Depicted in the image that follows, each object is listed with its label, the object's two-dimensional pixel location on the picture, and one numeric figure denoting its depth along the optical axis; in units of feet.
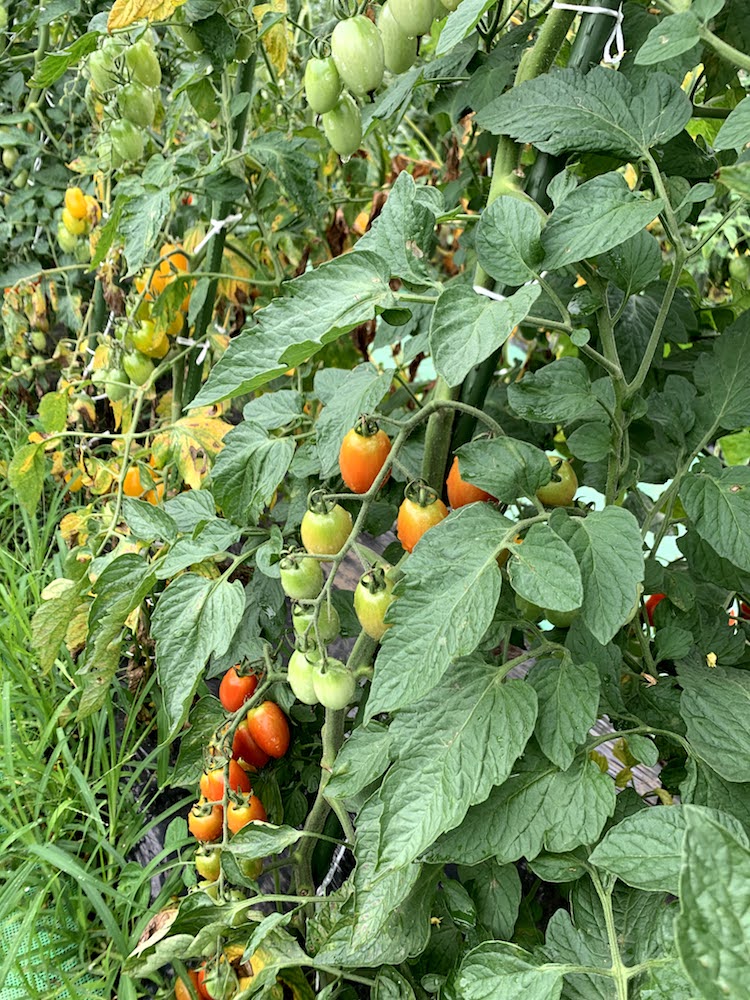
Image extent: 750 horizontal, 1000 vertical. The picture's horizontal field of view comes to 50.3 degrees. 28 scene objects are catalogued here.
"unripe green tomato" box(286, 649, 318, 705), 2.18
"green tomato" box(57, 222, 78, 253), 5.53
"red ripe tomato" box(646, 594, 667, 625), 2.91
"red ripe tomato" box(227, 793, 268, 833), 2.69
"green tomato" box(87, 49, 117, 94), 3.15
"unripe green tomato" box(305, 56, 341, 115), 2.21
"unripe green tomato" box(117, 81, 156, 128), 3.20
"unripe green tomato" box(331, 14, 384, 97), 2.05
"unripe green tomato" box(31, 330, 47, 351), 6.03
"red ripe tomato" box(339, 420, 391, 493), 2.20
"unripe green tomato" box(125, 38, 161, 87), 3.01
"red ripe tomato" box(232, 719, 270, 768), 2.92
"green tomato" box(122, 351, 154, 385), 4.03
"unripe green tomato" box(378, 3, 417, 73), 2.07
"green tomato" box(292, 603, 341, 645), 2.18
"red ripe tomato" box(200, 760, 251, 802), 2.75
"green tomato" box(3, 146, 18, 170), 6.47
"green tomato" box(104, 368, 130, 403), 4.02
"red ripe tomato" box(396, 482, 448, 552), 2.07
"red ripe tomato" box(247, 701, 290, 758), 2.82
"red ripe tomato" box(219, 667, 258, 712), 2.90
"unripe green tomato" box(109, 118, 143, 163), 3.39
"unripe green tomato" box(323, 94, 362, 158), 2.39
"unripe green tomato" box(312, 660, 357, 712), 2.14
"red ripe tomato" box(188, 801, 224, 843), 2.75
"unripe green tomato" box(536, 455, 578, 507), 2.11
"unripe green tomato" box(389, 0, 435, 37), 1.97
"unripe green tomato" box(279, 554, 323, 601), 2.19
